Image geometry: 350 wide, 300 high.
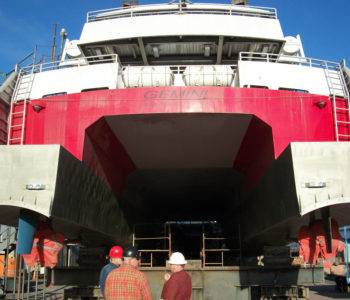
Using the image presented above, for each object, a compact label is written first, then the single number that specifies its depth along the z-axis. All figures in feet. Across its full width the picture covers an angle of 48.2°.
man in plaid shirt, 11.39
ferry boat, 22.39
